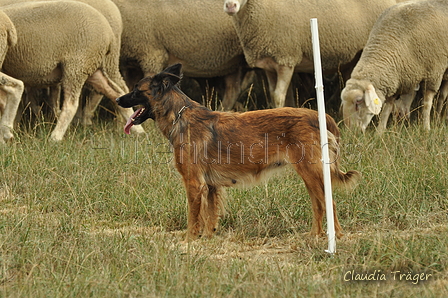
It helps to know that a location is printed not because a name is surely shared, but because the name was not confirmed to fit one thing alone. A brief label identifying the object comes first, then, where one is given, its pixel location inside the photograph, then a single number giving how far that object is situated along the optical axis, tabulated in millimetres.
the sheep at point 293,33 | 20187
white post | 9641
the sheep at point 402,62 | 18094
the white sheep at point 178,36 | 21266
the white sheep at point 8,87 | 16781
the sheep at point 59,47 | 17562
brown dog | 10555
